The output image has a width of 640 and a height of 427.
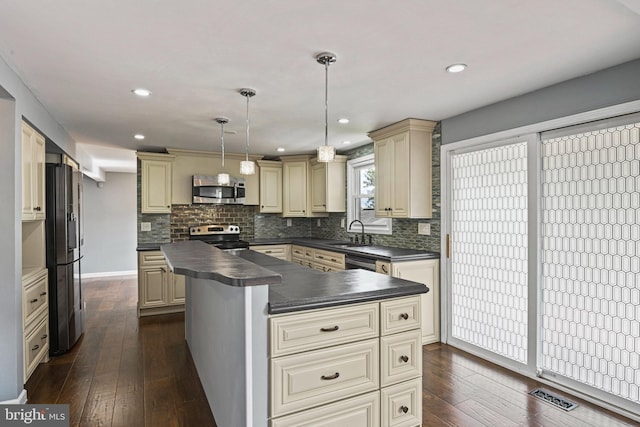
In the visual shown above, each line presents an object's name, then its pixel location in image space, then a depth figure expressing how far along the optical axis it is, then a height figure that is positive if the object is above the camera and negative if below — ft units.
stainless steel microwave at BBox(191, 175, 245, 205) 17.83 +0.94
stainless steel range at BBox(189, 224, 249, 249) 17.78 -1.31
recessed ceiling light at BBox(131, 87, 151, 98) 9.31 +3.10
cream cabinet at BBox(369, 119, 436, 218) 12.60 +1.47
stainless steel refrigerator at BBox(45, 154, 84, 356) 11.09 -1.38
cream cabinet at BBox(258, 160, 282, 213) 19.39 +1.28
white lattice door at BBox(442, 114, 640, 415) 7.96 -1.23
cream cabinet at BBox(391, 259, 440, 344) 12.13 -2.87
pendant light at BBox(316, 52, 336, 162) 7.35 +3.03
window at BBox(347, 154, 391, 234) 16.68 +0.74
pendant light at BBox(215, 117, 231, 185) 10.85 +3.05
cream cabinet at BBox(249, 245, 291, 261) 17.99 -2.04
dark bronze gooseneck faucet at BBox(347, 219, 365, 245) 16.26 -0.74
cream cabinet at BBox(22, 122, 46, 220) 9.22 +0.98
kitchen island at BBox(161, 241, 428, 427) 5.44 -2.20
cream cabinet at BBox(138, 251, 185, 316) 15.98 -3.47
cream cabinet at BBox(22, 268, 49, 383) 9.29 -3.06
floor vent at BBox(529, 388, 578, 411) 8.25 -4.53
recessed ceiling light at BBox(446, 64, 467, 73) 7.89 +3.16
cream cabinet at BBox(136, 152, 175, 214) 16.94 +1.34
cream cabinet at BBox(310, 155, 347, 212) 18.19 +1.24
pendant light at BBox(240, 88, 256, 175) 9.53 +1.23
